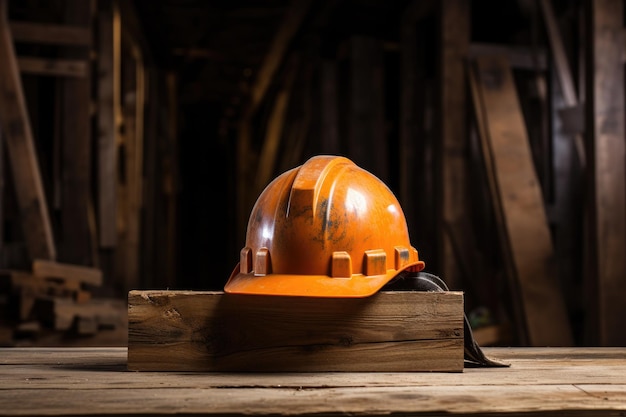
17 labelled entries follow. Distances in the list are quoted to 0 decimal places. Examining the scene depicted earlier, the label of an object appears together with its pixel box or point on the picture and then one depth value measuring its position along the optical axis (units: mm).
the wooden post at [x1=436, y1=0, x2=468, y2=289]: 6176
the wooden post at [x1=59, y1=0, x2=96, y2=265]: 6688
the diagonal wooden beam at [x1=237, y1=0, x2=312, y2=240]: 9243
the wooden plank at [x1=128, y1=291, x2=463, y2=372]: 2541
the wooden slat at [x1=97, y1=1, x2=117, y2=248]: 7465
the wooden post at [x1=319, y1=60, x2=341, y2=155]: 9312
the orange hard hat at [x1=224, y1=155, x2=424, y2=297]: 2545
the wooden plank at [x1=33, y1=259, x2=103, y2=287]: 5324
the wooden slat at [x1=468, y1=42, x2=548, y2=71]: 6785
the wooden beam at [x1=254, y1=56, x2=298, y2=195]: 13113
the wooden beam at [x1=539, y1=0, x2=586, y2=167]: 5957
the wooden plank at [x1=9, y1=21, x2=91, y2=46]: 6410
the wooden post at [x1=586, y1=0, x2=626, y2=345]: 4359
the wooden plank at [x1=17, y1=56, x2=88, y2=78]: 6594
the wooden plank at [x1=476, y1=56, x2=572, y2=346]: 4941
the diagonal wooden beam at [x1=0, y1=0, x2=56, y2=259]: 5527
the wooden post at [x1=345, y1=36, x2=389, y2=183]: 8352
